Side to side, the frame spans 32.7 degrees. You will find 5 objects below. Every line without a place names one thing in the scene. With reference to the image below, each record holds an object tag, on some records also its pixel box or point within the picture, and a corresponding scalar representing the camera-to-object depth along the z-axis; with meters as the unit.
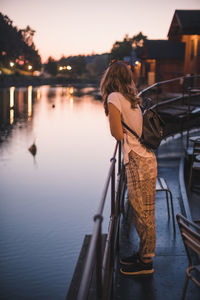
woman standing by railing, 2.73
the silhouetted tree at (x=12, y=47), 73.94
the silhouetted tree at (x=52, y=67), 124.32
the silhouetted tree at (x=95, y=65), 157.88
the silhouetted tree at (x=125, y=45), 75.62
